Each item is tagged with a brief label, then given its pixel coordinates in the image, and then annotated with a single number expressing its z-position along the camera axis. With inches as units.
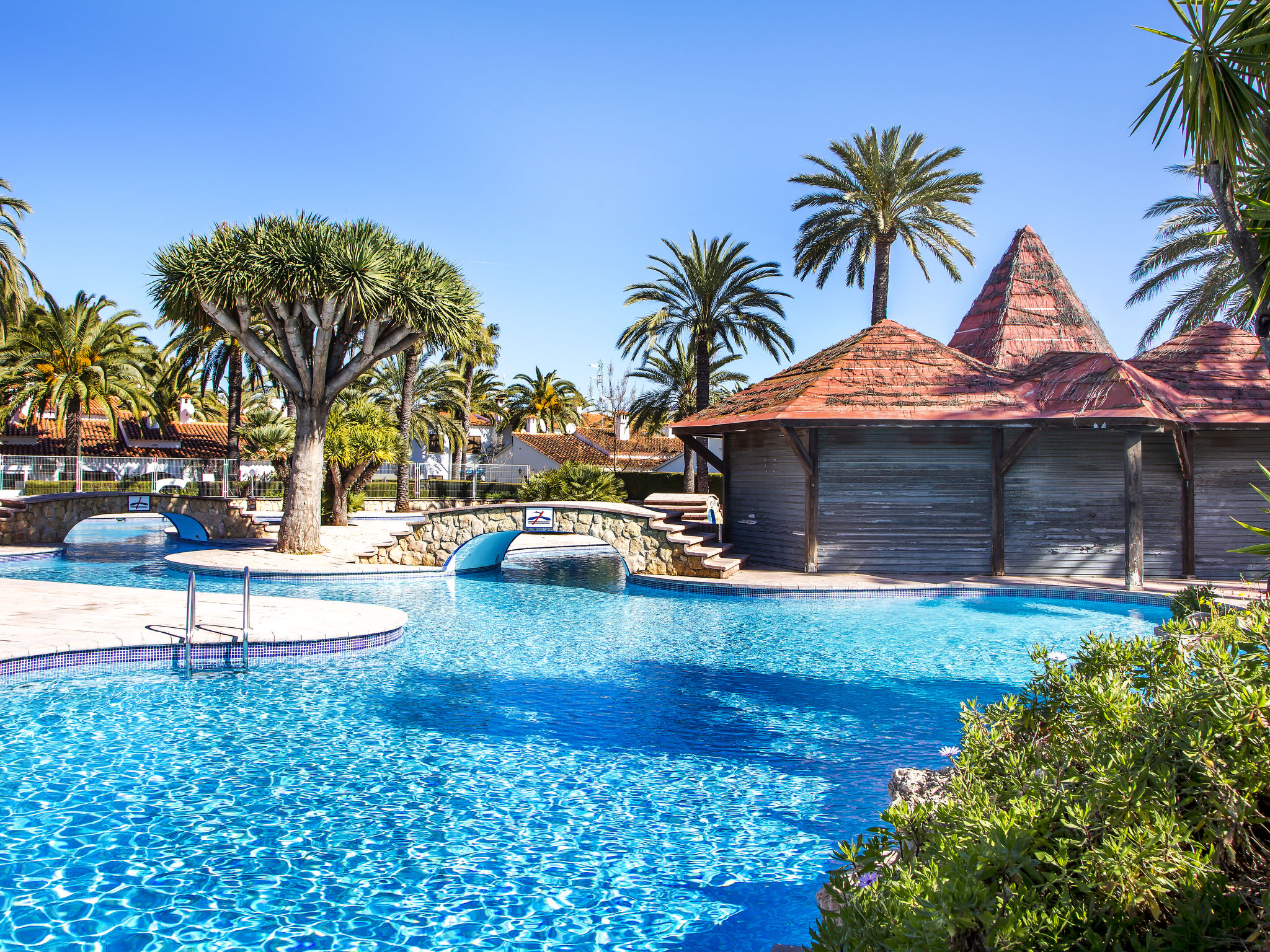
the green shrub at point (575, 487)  1036.5
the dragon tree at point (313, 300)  679.1
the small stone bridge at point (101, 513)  882.8
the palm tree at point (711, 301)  1126.4
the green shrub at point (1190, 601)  345.4
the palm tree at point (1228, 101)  181.8
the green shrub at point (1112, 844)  84.9
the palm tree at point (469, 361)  1398.9
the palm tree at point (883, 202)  962.7
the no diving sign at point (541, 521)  666.2
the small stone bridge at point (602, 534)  665.0
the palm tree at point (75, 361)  1421.0
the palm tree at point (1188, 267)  943.7
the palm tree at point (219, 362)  1222.3
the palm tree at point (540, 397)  2368.4
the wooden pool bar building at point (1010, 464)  642.2
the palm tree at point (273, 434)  1244.5
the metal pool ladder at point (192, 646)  372.5
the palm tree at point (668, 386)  1428.4
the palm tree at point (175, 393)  1330.0
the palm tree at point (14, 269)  989.8
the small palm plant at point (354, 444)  1041.5
